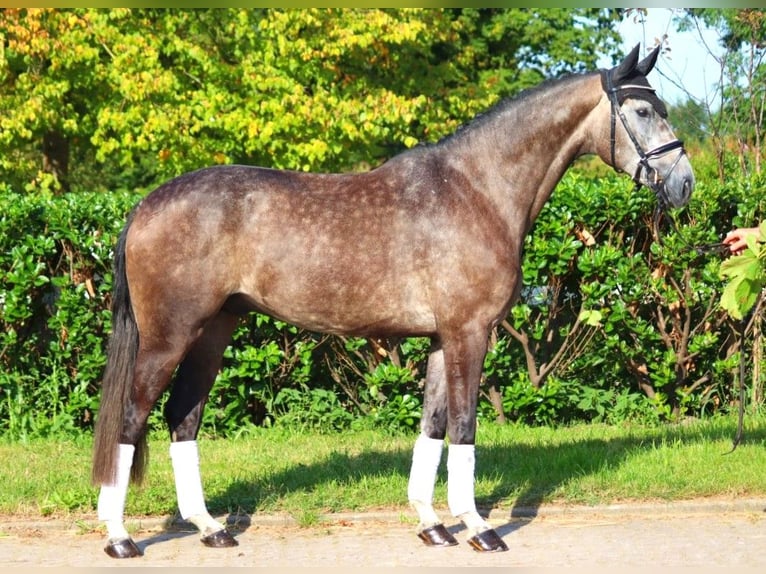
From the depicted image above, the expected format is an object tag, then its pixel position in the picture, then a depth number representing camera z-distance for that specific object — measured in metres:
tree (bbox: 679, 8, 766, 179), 10.12
